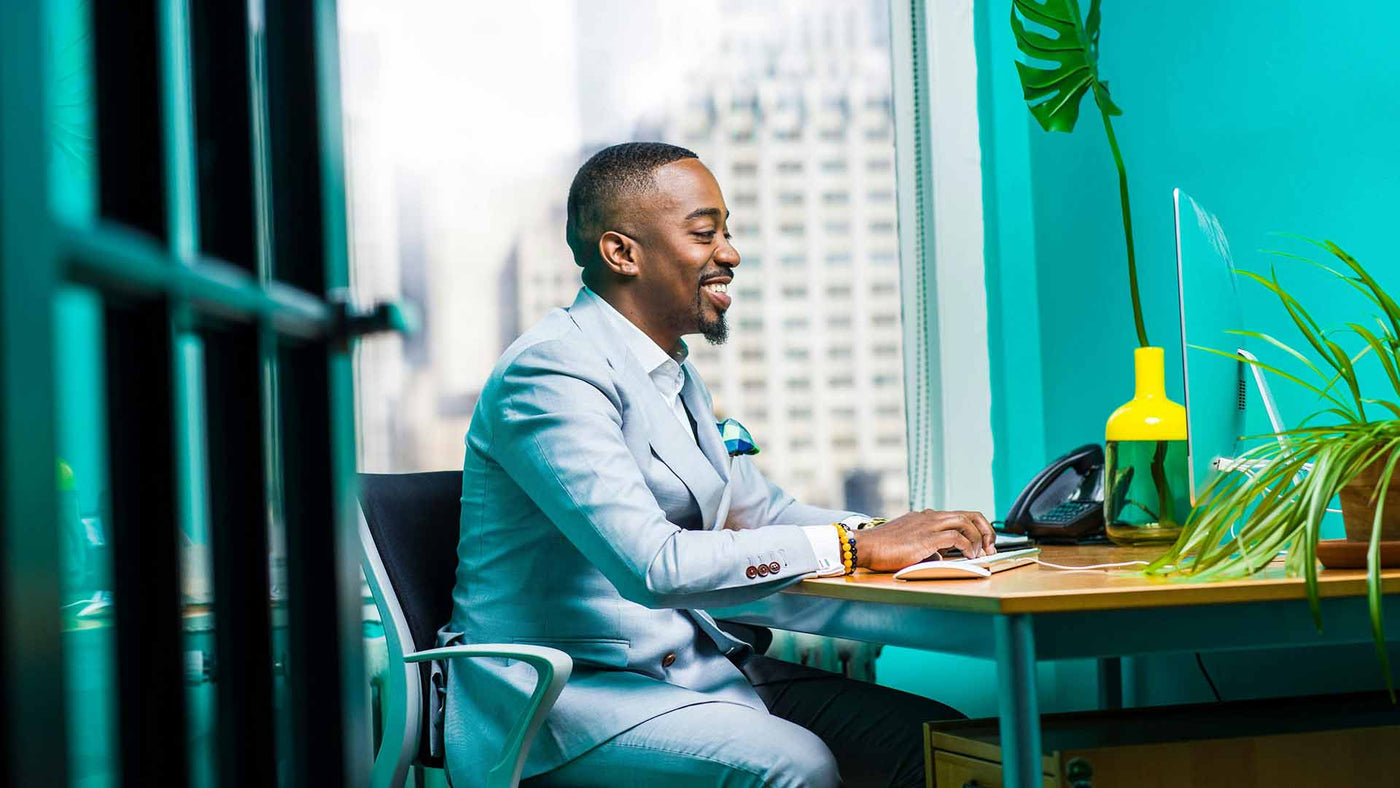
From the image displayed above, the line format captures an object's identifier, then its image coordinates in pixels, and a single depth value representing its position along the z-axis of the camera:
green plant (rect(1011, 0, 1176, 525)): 2.51
